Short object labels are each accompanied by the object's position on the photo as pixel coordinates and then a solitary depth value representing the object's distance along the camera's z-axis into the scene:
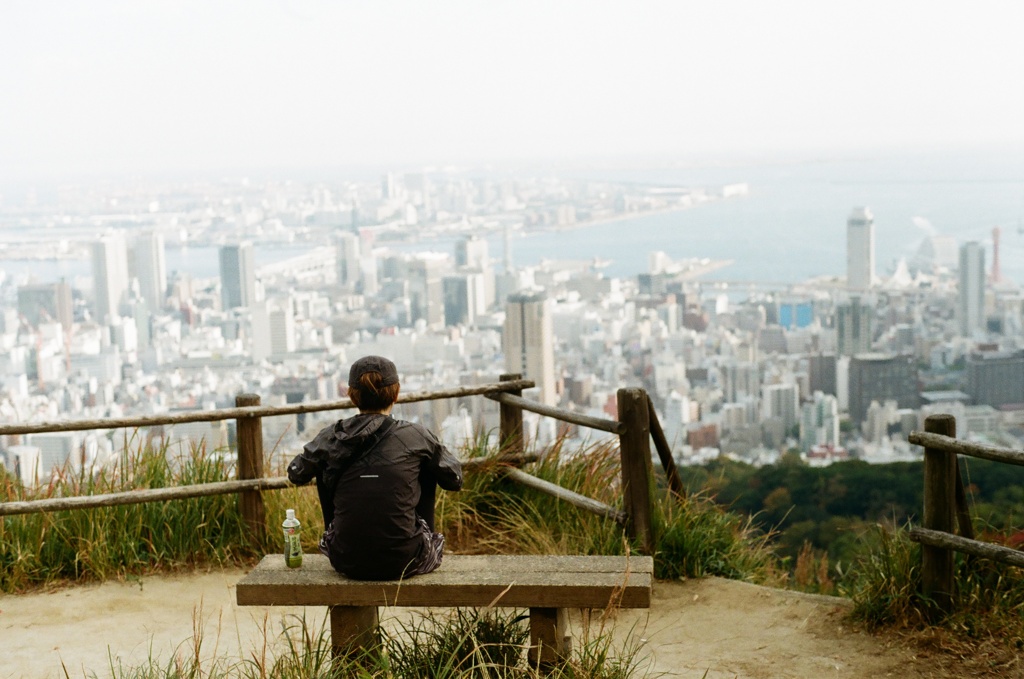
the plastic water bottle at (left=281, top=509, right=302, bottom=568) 4.52
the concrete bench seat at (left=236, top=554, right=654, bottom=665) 4.08
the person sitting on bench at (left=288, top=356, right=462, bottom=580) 4.25
